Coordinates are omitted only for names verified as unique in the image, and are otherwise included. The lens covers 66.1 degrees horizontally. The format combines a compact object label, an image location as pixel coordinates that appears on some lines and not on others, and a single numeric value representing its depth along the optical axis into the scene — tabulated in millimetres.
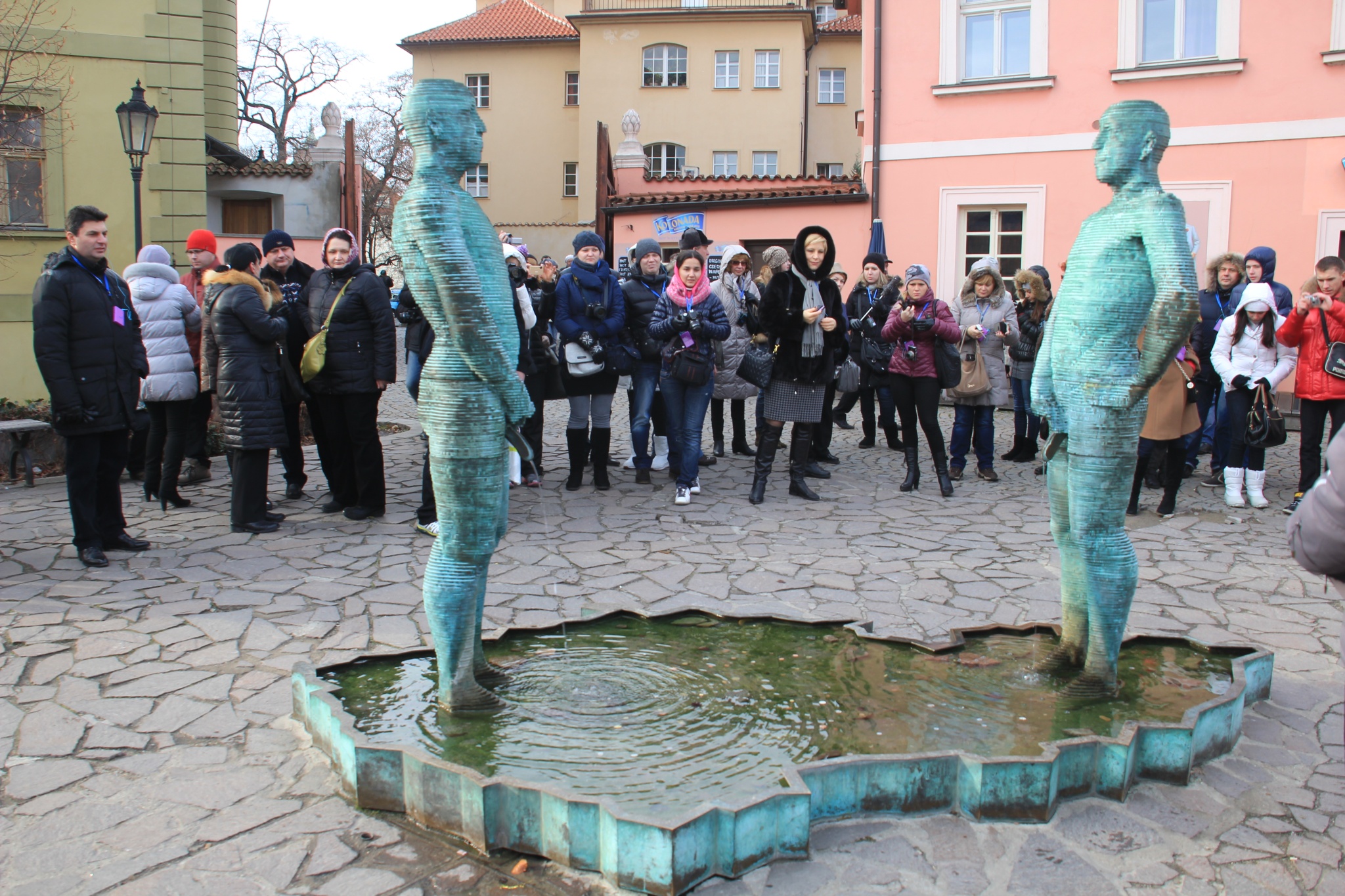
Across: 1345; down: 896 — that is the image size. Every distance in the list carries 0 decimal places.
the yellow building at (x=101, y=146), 15289
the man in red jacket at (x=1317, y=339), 7422
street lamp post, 12711
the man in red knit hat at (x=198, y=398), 8453
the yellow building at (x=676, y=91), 34906
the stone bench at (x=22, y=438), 8727
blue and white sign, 20703
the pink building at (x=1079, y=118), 14078
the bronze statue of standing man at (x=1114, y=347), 3779
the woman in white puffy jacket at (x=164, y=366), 7613
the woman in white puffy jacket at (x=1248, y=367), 7769
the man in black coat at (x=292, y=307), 7590
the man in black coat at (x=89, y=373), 5930
